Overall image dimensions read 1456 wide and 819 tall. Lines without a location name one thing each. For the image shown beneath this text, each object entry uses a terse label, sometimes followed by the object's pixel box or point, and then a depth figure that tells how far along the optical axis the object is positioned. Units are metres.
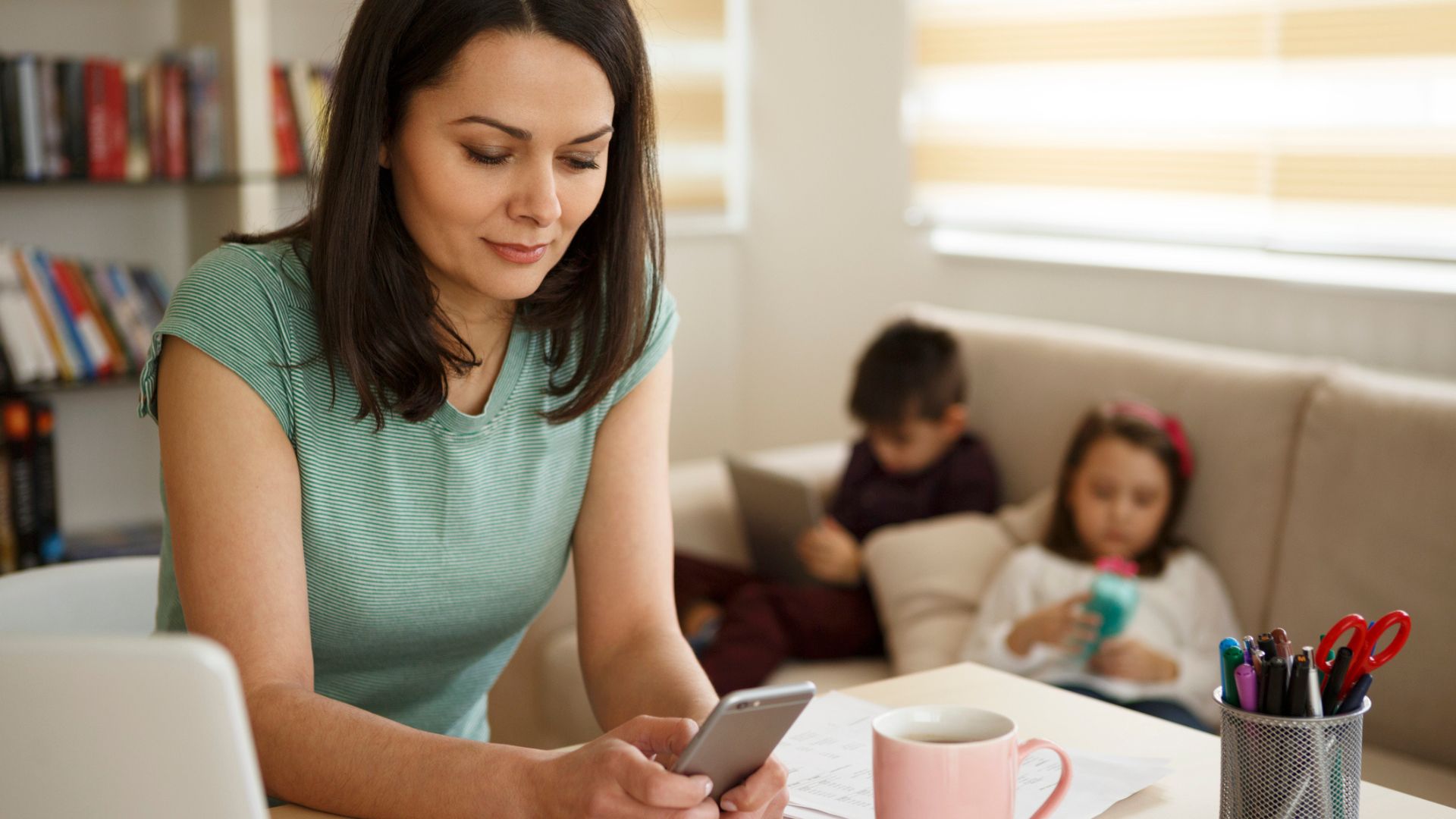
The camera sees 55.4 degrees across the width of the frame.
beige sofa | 1.91
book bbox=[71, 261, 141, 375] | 2.98
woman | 1.03
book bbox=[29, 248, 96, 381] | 2.90
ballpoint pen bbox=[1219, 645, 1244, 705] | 0.89
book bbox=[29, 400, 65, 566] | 2.91
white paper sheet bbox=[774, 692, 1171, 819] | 0.97
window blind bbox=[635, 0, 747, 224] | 3.85
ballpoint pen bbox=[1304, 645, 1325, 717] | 0.87
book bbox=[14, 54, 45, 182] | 2.82
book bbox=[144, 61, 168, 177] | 2.98
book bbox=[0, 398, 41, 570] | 2.87
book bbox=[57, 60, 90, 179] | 2.88
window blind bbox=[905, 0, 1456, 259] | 2.47
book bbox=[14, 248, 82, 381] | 2.88
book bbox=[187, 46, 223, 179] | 3.03
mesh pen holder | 0.87
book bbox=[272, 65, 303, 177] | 3.15
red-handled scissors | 0.88
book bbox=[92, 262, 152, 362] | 3.00
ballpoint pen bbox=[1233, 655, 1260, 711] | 0.88
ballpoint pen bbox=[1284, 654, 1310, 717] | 0.87
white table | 1.00
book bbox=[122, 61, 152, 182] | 2.97
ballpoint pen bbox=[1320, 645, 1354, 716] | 0.88
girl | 2.02
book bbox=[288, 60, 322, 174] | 3.17
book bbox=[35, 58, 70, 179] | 2.86
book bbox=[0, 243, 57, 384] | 2.84
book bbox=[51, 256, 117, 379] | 2.94
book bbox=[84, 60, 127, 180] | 2.92
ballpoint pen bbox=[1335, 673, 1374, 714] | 0.88
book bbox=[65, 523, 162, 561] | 3.00
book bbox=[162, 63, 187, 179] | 3.00
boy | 2.38
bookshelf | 3.04
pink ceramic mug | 0.83
